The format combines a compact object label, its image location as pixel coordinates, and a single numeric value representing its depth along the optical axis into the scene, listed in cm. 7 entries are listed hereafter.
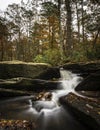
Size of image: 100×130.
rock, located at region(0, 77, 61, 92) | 482
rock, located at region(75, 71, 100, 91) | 438
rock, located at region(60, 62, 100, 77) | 562
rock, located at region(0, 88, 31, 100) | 469
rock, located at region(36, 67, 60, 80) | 550
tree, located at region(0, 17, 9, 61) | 1240
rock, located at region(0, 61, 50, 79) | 592
